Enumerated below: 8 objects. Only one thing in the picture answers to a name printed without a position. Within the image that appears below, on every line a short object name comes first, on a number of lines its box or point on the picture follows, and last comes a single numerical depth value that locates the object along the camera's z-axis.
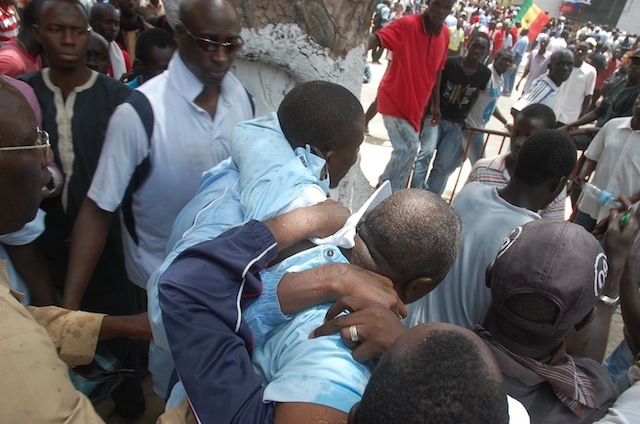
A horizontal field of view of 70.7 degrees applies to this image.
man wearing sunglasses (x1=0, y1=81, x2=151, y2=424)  0.86
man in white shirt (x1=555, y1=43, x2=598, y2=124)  6.89
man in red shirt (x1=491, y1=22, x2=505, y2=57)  14.36
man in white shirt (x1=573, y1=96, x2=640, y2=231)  3.53
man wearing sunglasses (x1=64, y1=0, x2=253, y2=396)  1.89
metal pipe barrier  4.74
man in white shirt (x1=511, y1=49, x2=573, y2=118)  5.45
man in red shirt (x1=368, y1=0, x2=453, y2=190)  4.55
